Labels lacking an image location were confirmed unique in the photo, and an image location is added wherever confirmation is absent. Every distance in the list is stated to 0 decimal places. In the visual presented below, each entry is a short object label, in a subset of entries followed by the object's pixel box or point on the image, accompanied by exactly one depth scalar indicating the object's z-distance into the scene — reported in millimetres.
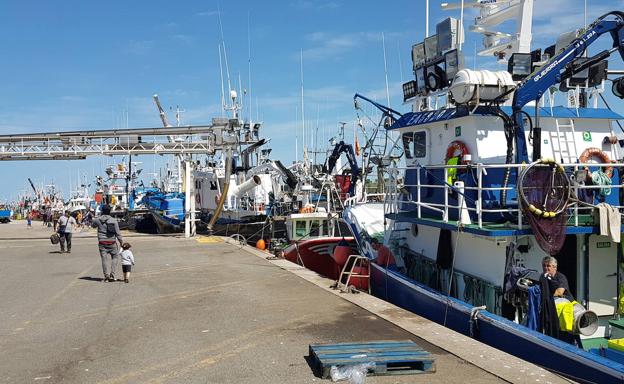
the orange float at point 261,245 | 19797
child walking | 11414
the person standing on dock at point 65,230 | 17500
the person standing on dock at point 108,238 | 11602
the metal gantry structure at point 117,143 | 24141
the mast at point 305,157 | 27647
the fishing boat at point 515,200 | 7398
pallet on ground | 5609
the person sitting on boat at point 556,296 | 6855
